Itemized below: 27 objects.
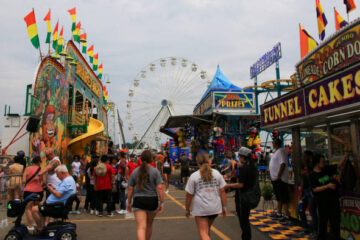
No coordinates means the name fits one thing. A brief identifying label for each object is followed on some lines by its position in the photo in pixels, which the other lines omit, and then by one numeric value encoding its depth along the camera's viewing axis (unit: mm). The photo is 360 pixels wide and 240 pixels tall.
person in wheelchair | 4734
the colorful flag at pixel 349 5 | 7094
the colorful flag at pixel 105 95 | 29922
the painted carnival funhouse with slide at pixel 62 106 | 12141
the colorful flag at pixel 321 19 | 8266
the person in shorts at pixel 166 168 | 12069
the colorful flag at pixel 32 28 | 11961
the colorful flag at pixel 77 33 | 17750
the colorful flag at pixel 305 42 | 7809
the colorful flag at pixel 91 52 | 22359
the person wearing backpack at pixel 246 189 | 4141
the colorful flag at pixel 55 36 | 13859
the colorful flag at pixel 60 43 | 14594
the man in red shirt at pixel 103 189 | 7223
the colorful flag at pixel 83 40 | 18547
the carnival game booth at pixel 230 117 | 16234
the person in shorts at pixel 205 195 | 3688
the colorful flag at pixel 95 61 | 24281
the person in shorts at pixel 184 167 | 12768
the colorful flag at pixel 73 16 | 17297
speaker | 11352
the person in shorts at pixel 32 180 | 5543
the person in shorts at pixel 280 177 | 5949
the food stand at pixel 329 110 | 3965
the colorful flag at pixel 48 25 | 13288
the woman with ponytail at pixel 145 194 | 3926
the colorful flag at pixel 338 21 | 7522
